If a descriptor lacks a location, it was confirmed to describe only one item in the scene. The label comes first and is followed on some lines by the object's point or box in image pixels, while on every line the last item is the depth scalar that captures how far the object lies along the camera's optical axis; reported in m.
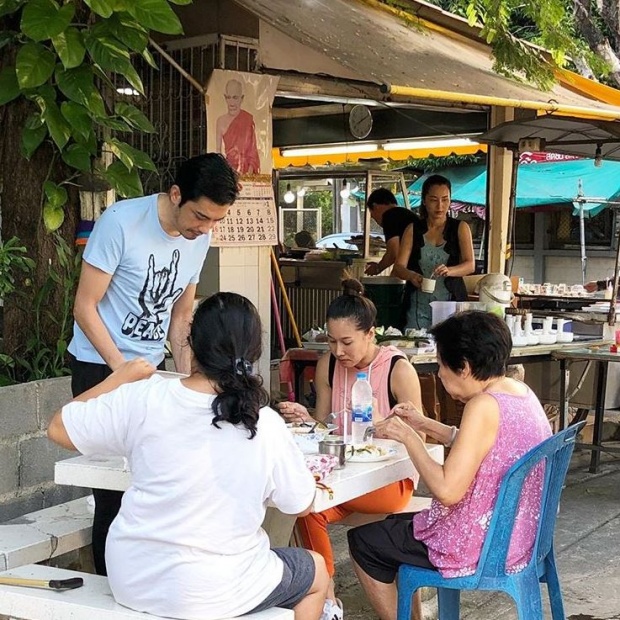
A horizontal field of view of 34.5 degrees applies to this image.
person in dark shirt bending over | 8.46
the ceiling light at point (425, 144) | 10.53
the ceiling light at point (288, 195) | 13.16
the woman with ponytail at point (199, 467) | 2.57
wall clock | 9.95
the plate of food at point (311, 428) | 3.82
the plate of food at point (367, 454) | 3.41
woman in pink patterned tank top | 3.17
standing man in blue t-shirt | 3.59
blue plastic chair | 3.21
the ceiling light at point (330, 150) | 11.09
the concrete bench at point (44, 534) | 3.46
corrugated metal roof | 5.32
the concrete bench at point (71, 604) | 2.77
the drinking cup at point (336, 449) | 3.35
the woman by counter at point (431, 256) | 6.98
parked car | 14.83
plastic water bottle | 3.70
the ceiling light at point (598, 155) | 8.35
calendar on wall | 6.54
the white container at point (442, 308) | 6.65
